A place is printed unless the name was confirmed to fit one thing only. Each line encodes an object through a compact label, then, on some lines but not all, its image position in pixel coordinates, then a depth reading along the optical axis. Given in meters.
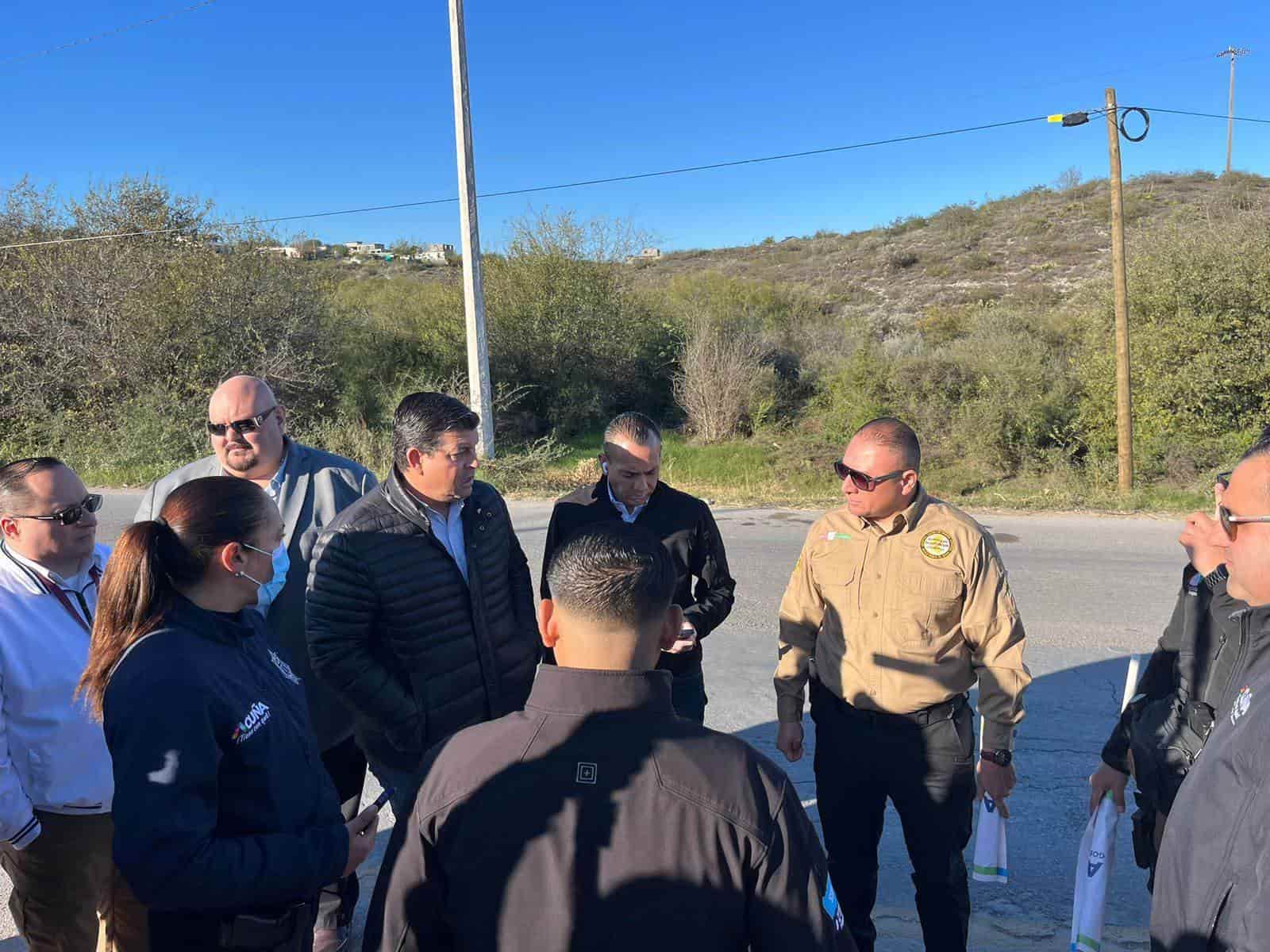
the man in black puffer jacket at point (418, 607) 2.70
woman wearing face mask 1.67
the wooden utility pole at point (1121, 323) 12.66
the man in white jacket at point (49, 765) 2.37
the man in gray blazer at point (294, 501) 3.04
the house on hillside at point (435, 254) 51.19
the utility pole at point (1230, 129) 44.03
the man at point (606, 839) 1.36
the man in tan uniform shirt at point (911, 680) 2.76
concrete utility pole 13.14
